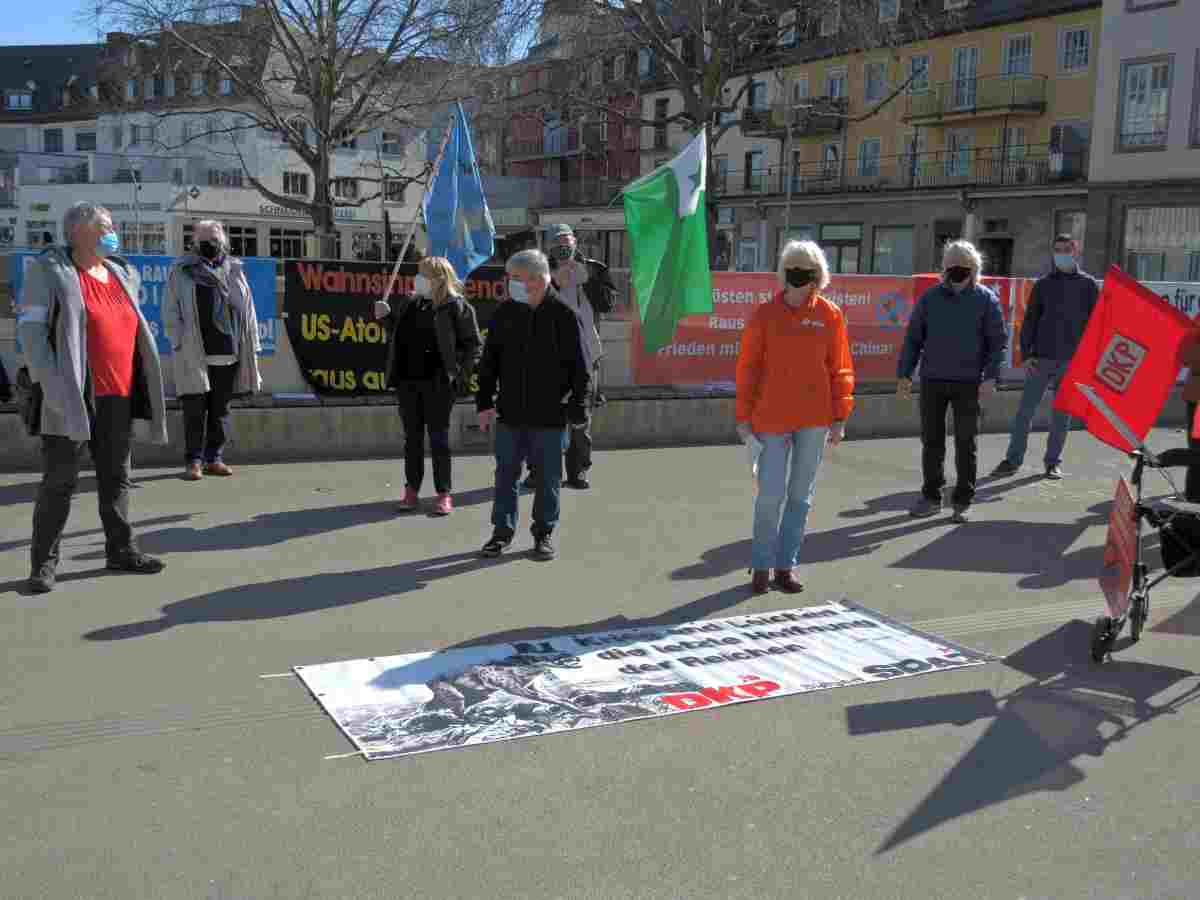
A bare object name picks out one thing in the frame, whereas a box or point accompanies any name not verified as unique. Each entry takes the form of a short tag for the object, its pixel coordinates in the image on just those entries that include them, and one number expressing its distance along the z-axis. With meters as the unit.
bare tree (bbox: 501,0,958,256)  29.41
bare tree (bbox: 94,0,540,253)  32.66
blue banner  11.02
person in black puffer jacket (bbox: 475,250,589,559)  7.57
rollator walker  5.54
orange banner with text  13.70
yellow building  45.56
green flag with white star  9.59
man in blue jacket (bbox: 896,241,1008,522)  9.09
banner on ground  4.86
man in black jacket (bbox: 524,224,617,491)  9.48
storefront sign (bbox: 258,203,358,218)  59.53
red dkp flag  6.11
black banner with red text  12.00
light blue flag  10.38
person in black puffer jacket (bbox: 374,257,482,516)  8.64
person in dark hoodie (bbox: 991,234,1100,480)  10.84
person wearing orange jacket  6.71
